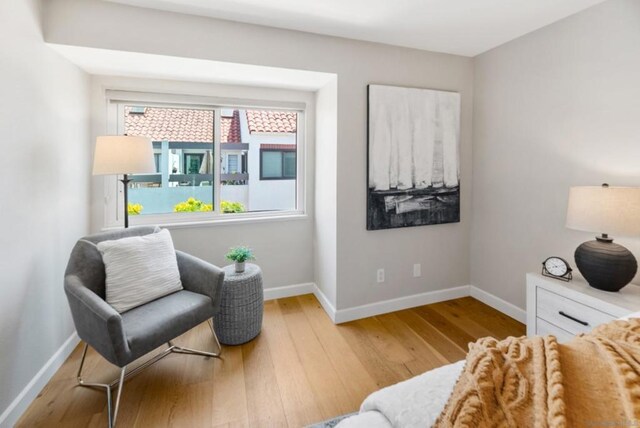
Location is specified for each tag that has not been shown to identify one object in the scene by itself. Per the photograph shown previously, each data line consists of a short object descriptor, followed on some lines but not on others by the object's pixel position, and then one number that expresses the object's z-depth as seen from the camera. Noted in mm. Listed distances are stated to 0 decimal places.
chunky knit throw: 519
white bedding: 712
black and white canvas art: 2572
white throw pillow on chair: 1817
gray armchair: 1503
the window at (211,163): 2709
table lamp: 1615
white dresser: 1641
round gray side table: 2209
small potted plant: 2338
